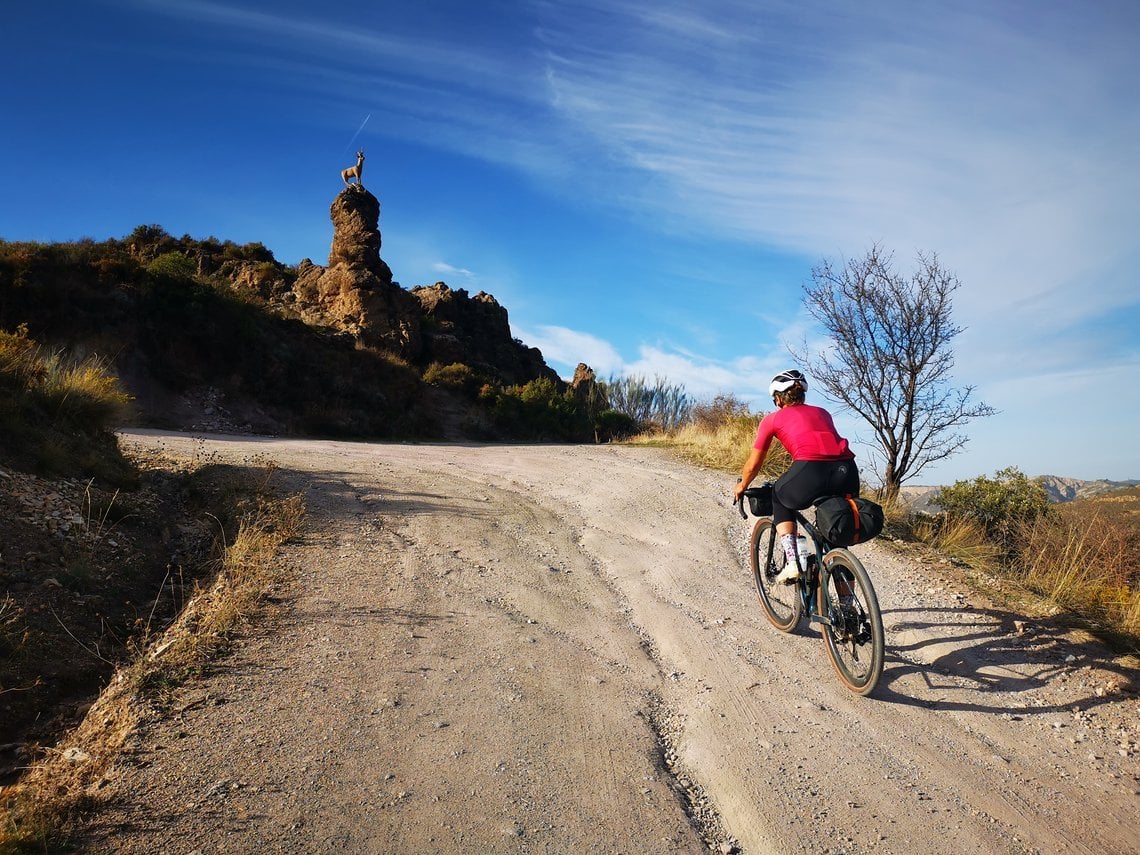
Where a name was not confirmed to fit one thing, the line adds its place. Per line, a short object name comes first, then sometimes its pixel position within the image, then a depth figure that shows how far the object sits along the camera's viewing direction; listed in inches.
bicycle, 171.5
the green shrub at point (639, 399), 1462.8
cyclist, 192.4
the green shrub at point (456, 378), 1138.0
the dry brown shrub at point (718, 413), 634.9
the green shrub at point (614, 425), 1299.2
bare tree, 645.9
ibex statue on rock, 1272.1
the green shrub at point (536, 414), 1157.7
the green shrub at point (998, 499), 529.7
